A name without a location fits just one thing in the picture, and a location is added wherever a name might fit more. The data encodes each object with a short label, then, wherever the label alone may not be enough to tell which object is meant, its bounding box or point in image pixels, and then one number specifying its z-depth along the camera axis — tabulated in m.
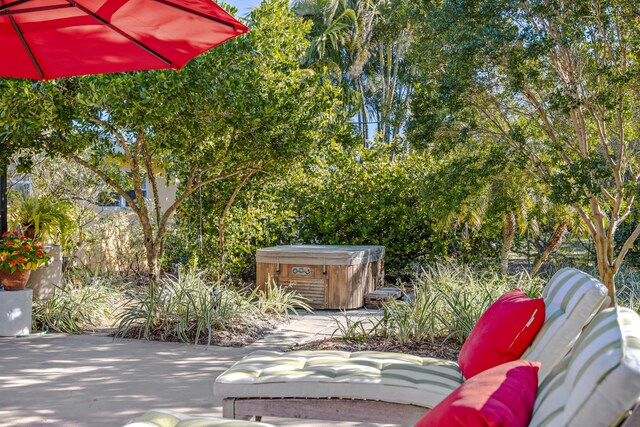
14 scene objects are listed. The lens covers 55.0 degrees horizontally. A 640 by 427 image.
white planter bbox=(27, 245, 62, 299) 7.16
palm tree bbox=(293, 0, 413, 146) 22.52
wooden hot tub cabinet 8.15
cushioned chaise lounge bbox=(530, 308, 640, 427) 1.44
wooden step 8.41
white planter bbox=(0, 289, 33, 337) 6.34
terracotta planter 6.49
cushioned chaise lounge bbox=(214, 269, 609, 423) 2.90
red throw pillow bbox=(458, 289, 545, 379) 2.92
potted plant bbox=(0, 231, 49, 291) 6.40
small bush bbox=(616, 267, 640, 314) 7.22
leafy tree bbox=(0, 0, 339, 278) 5.89
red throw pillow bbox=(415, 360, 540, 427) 1.73
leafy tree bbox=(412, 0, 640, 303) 5.53
